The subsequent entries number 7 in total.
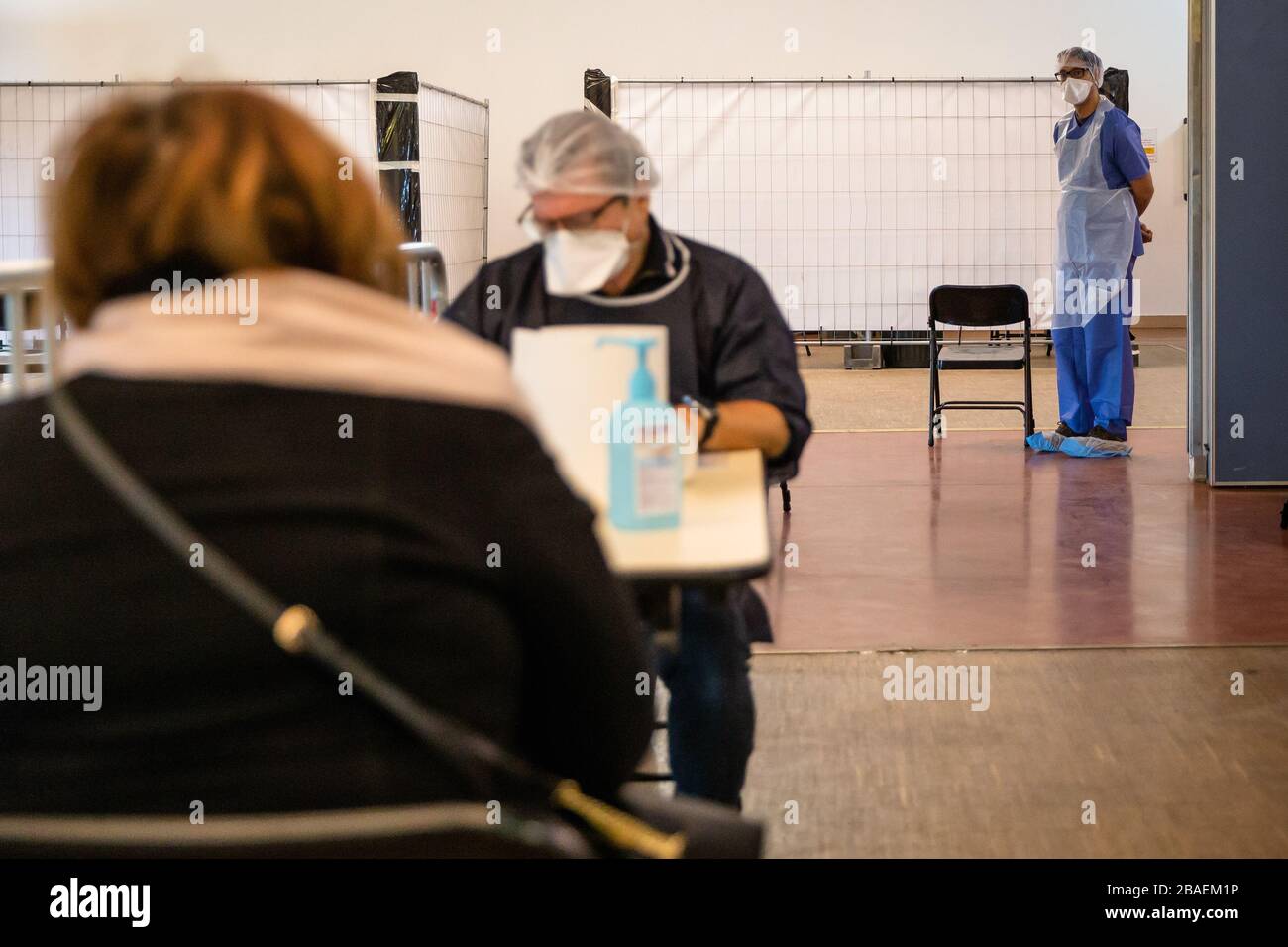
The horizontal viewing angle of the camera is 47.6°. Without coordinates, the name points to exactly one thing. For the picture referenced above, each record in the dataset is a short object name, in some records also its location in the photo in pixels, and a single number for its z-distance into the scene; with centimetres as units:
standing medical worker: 635
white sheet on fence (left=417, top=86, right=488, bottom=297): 896
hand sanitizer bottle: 168
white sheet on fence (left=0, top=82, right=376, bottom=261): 874
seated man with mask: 231
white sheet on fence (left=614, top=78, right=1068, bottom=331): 951
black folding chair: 667
